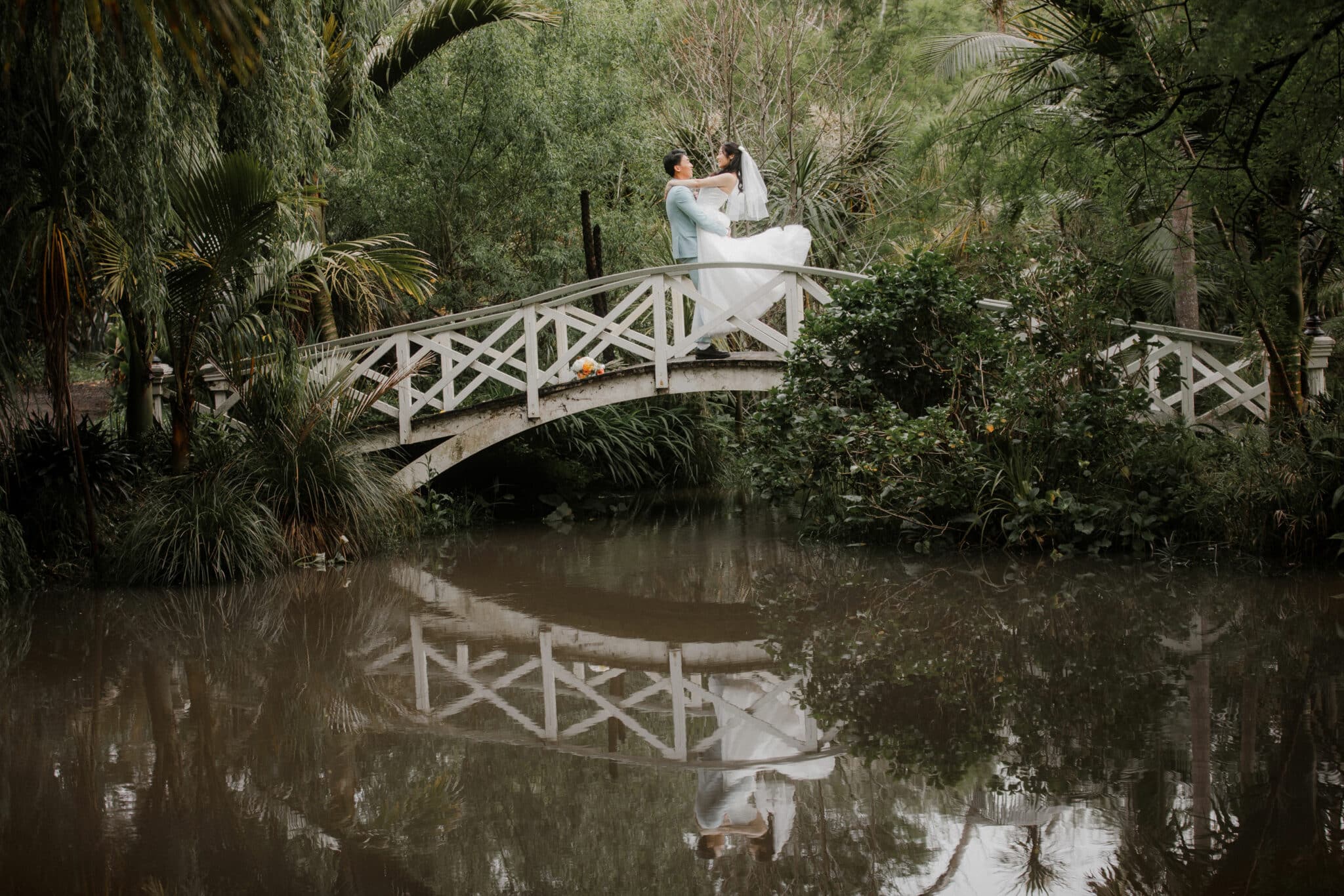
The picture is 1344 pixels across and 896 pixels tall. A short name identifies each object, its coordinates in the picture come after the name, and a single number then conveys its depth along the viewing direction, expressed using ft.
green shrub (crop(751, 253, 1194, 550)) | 29.86
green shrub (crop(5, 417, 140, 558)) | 31.96
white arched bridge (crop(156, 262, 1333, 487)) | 38.14
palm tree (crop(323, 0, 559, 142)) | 41.06
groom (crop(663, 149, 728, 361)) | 39.09
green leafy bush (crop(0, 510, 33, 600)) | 28.78
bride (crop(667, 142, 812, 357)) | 38.68
